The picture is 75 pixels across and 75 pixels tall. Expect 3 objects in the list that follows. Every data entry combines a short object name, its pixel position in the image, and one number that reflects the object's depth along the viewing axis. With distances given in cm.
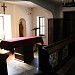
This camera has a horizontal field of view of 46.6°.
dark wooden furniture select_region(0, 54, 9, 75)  152
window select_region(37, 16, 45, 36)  517
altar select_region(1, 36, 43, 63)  311
